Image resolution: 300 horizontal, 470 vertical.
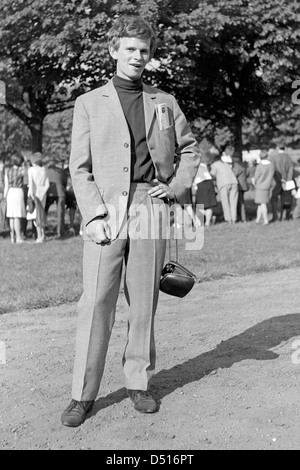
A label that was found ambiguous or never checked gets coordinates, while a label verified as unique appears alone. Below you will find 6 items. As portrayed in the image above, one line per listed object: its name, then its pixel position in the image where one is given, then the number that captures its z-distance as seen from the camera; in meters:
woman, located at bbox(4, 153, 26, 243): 15.82
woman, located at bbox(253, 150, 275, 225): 18.77
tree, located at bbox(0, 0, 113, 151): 18.09
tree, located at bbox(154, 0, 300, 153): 19.22
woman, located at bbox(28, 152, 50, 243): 15.80
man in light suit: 4.50
